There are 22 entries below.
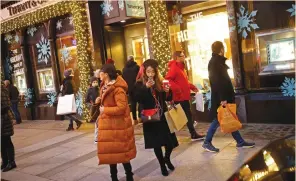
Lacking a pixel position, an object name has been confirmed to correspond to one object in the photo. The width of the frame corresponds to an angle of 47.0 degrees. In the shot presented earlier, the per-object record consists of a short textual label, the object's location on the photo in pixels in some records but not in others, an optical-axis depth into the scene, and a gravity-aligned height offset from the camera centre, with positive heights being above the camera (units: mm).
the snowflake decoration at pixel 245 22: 7788 +596
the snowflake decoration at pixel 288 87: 7336 -940
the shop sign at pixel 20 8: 12289 +2331
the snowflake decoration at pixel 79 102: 11695 -1304
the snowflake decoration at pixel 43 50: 13141 +690
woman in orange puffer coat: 4543 -845
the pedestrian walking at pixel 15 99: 13609 -1130
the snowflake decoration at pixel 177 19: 9359 +975
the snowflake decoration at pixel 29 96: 14086 -1120
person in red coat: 6598 -510
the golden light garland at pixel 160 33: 9391 +635
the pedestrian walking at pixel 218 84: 5559 -548
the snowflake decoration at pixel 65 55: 12339 +359
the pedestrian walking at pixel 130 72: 9258 -347
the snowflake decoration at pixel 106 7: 10664 +1697
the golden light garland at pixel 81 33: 10906 +979
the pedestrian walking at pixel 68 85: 10312 -615
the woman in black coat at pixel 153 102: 4859 -655
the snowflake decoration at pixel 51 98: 13114 -1208
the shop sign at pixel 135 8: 9680 +1436
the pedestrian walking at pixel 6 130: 6449 -1113
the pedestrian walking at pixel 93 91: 8977 -746
